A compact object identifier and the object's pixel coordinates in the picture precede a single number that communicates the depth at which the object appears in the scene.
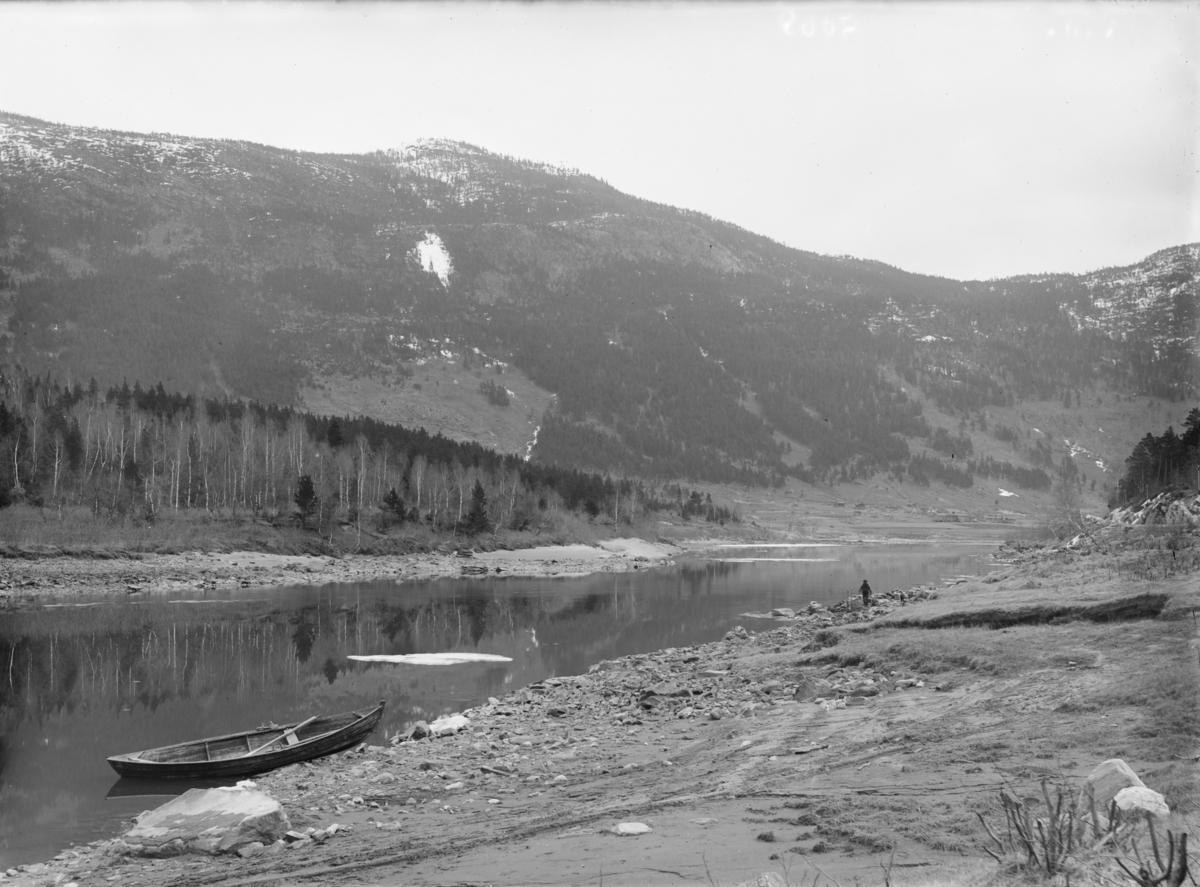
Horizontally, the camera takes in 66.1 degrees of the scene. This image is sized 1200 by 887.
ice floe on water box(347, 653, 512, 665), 31.75
